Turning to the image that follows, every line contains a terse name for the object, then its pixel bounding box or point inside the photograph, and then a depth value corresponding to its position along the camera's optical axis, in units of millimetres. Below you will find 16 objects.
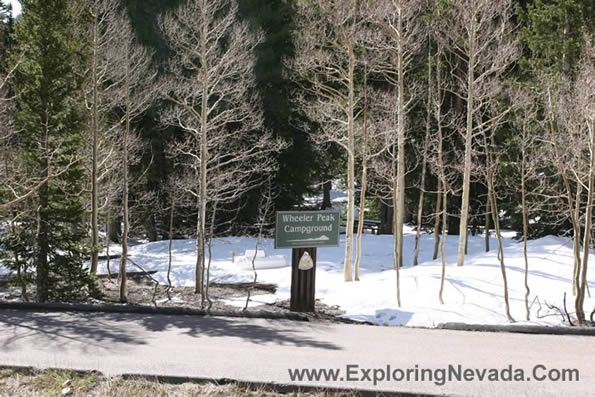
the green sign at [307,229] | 9617
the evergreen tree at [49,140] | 11875
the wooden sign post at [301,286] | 9781
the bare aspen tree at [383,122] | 17172
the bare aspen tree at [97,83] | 14891
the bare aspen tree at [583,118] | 9867
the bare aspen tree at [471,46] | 16031
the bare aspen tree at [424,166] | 18464
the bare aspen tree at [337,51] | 16266
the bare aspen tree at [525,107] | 11977
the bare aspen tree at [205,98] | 15258
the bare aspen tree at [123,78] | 15016
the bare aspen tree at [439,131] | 17347
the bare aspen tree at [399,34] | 16016
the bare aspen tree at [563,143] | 10422
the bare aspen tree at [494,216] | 11280
